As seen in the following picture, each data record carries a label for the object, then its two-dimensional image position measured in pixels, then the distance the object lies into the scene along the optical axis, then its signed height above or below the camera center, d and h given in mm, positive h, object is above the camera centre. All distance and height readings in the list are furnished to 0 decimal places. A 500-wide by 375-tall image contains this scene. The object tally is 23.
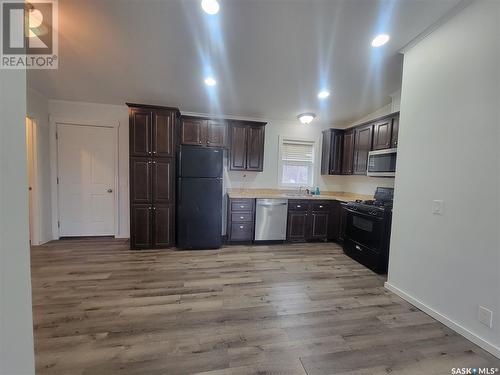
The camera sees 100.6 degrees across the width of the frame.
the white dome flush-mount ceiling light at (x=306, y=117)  3739 +1131
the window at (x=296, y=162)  4625 +376
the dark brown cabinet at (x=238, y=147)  4039 +593
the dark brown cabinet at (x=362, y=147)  3723 +648
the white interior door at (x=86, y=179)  3783 -162
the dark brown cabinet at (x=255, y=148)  4137 +585
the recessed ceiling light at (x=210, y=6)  1790 +1497
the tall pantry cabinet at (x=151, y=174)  3402 -16
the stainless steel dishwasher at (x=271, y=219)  3939 -785
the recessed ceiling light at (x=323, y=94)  3334 +1406
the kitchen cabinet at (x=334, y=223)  4160 -855
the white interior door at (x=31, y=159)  3363 +157
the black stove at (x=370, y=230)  2893 -728
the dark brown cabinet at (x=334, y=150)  4414 +642
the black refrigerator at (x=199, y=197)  3496 -371
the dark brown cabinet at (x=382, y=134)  3264 +792
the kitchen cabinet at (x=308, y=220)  4062 -804
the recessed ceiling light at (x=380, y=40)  2176 +1525
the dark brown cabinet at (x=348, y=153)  4201 +590
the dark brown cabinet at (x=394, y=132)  3143 +780
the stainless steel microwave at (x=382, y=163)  3129 +314
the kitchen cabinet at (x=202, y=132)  3795 +814
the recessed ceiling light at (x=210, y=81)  2982 +1379
